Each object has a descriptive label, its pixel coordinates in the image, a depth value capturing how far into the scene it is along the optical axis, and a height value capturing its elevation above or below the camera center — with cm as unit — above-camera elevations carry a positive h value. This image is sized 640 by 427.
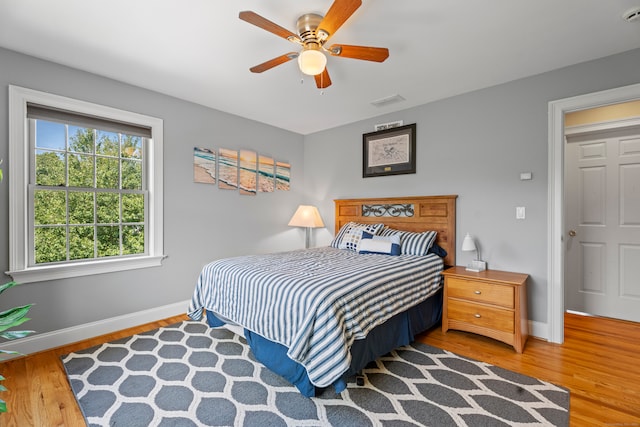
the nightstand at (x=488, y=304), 250 -82
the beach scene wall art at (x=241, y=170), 364 +56
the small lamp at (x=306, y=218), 440 -9
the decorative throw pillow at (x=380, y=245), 323 -37
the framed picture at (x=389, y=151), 373 +79
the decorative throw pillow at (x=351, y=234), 367 -28
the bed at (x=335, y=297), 180 -62
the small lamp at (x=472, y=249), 299 -39
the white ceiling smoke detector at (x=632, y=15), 193 +129
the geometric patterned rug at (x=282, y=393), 170 -116
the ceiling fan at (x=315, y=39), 171 +110
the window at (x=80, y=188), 247 +23
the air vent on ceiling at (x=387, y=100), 340 +130
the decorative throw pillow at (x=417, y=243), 322 -34
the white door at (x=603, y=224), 318 -14
